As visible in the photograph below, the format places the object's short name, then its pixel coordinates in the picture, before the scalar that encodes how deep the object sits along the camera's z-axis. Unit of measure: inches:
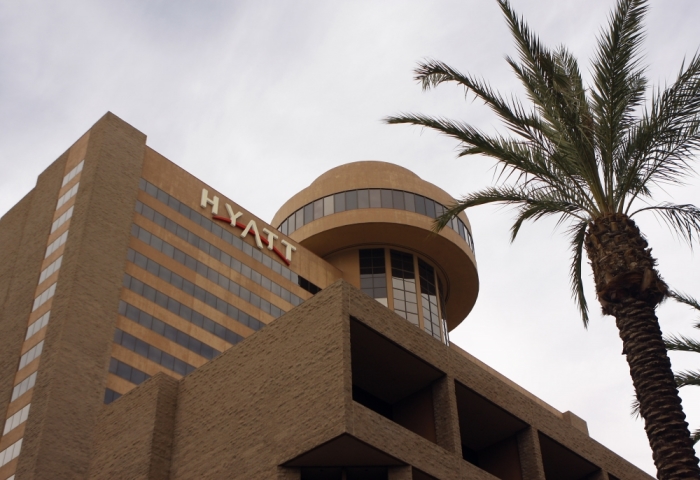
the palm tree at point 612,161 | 751.7
